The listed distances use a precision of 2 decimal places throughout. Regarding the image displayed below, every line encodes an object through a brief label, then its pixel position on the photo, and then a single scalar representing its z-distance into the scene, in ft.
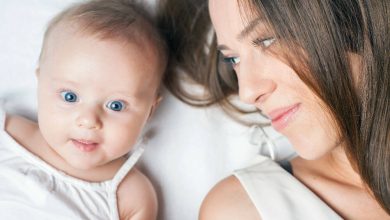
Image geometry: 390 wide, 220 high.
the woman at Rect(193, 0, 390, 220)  3.18
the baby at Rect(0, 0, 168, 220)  3.81
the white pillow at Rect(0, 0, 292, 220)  4.48
